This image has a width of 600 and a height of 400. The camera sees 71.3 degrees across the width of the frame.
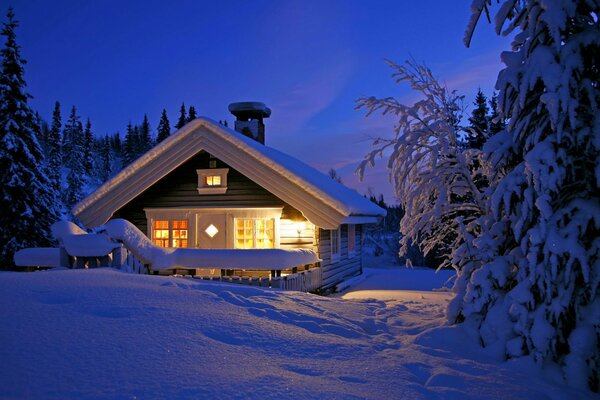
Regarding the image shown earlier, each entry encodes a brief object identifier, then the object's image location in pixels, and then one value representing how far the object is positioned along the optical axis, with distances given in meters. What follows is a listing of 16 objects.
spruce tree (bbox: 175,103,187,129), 54.60
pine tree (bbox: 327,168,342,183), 61.00
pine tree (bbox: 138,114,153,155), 99.82
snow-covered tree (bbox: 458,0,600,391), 5.07
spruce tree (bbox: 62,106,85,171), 69.12
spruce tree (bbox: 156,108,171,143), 58.94
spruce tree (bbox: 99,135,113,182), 91.31
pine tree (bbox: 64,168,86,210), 59.86
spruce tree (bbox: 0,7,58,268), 20.44
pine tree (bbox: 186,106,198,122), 55.70
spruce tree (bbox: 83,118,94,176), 81.38
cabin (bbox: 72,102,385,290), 13.53
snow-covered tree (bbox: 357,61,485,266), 7.42
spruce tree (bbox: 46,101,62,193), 63.54
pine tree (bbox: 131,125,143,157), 83.47
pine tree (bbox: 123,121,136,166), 74.06
